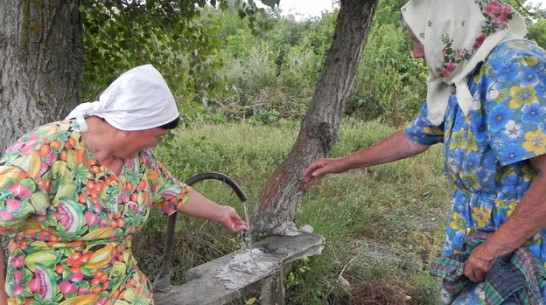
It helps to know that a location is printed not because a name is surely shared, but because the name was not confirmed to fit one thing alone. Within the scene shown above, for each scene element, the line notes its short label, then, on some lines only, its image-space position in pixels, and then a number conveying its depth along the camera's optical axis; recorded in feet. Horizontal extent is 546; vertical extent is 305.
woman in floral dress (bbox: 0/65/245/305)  5.47
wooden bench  8.47
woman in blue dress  5.66
